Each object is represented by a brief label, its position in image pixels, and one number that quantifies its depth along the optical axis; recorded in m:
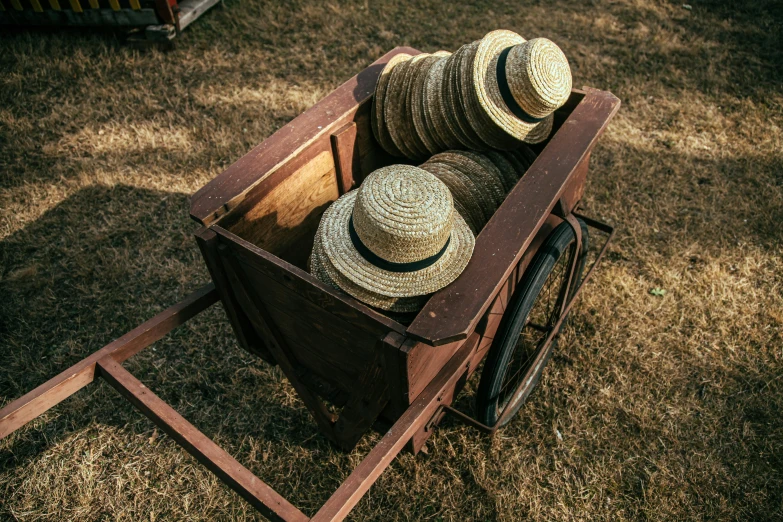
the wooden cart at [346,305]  1.73
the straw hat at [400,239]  1.82
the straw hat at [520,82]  2.32
